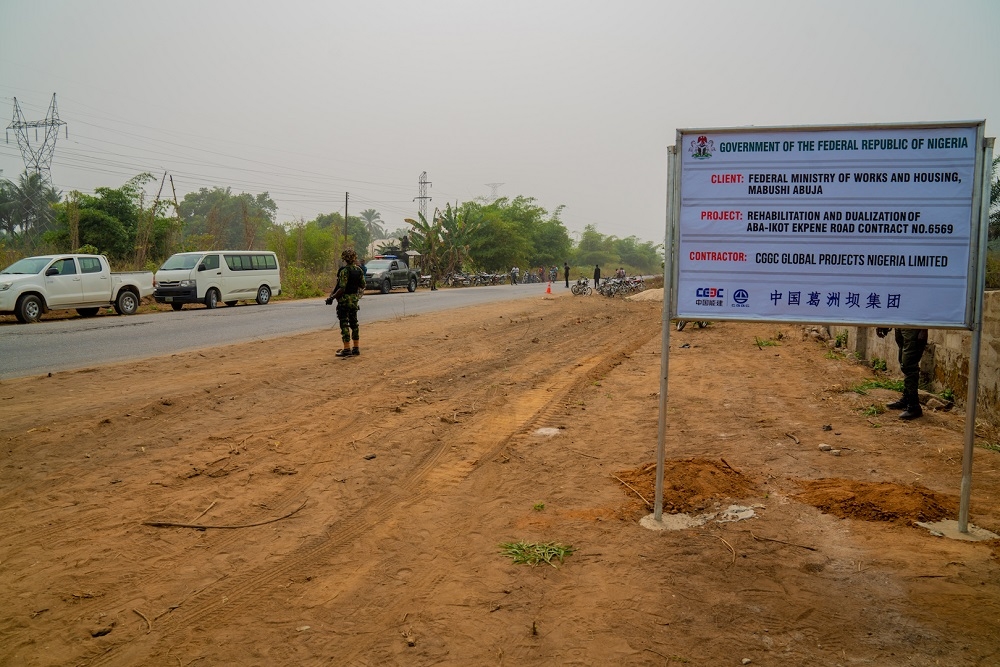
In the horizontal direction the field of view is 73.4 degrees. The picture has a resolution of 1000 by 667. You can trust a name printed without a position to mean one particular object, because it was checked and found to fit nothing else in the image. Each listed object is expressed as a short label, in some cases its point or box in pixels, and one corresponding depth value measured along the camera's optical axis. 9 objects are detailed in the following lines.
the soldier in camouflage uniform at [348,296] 10.73
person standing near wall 6.85
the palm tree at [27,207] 49.89
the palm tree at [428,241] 46.38
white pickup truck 16.30
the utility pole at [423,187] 72.88
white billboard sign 4.05
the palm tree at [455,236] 46.69
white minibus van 21.08
